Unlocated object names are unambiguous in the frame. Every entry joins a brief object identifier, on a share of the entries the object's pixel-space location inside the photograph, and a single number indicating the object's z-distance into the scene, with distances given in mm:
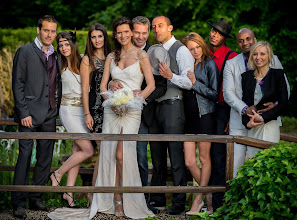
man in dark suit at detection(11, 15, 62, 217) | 10348
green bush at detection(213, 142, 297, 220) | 8285
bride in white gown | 10385
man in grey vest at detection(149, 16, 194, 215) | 10527
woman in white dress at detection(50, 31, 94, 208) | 10847
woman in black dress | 10742
